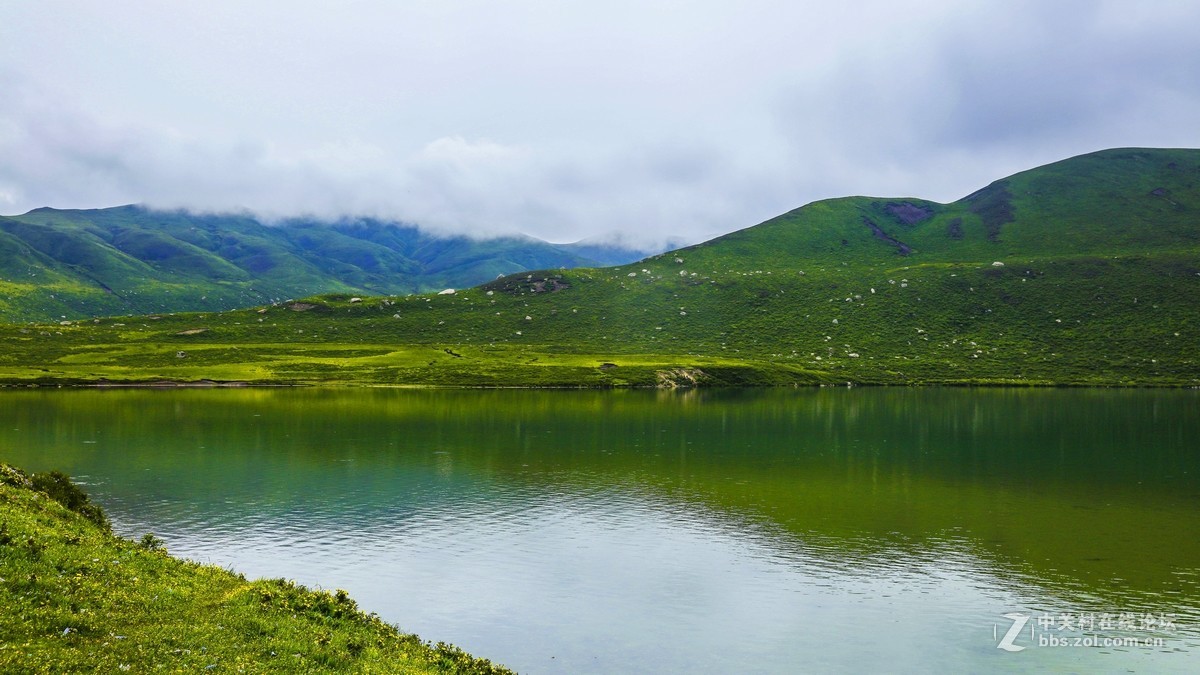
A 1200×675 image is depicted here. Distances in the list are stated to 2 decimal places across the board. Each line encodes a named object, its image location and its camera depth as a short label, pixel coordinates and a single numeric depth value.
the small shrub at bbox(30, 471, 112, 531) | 32.78
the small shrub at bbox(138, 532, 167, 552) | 31.20
